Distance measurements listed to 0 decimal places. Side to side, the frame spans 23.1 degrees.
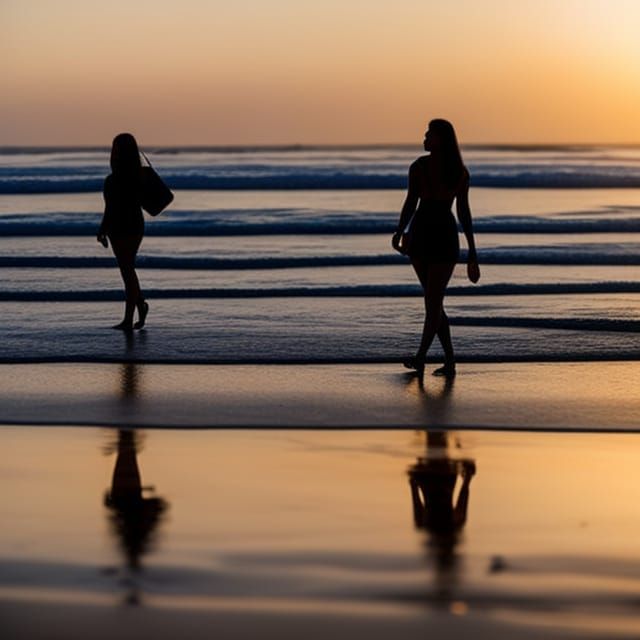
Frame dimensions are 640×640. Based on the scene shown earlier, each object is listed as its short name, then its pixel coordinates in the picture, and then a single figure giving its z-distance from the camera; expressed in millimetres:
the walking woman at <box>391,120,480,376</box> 10531
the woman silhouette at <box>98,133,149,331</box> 13320
